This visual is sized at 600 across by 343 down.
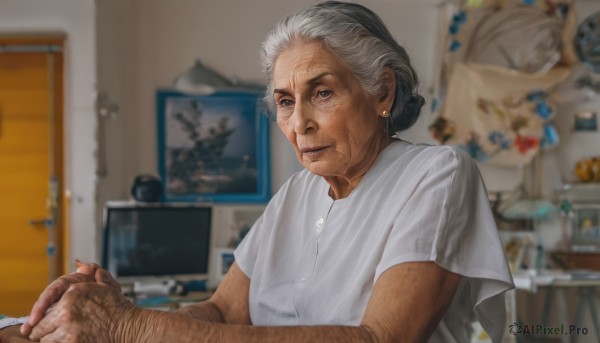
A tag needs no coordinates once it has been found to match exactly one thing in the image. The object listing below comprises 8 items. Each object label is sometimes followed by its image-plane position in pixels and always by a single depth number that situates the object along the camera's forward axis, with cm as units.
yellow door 503
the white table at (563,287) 487
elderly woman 118
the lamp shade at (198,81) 490
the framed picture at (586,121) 576
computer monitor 348
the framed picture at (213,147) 559
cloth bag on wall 554
